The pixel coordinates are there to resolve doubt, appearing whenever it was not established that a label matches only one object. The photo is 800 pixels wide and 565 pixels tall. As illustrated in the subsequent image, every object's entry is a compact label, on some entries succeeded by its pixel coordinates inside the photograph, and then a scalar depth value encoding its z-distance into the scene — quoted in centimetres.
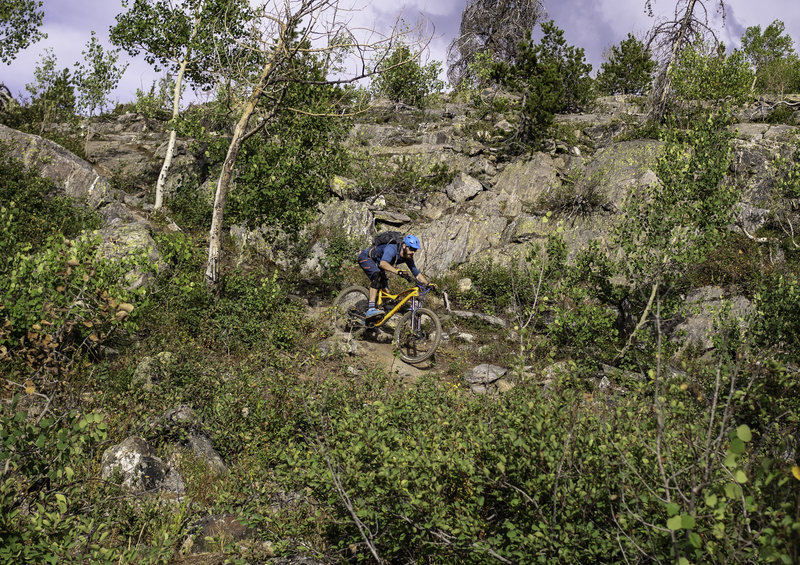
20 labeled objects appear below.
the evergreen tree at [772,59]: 3553
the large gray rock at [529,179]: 1997
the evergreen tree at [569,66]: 2405
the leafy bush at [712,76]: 2111
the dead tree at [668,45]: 2284
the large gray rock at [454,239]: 1753
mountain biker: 1091
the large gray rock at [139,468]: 588
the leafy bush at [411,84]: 3691
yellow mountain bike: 1127
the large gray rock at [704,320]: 1236
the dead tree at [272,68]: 1106
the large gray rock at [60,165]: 1595
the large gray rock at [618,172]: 1819
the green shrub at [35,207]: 1274
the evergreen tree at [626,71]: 3738
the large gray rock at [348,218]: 1795
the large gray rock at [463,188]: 2042
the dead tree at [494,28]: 3847
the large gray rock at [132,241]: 1120
